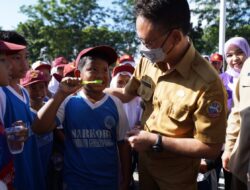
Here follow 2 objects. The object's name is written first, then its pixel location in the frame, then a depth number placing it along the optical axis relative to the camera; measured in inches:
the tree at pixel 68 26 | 858.8
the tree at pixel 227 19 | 779.4
